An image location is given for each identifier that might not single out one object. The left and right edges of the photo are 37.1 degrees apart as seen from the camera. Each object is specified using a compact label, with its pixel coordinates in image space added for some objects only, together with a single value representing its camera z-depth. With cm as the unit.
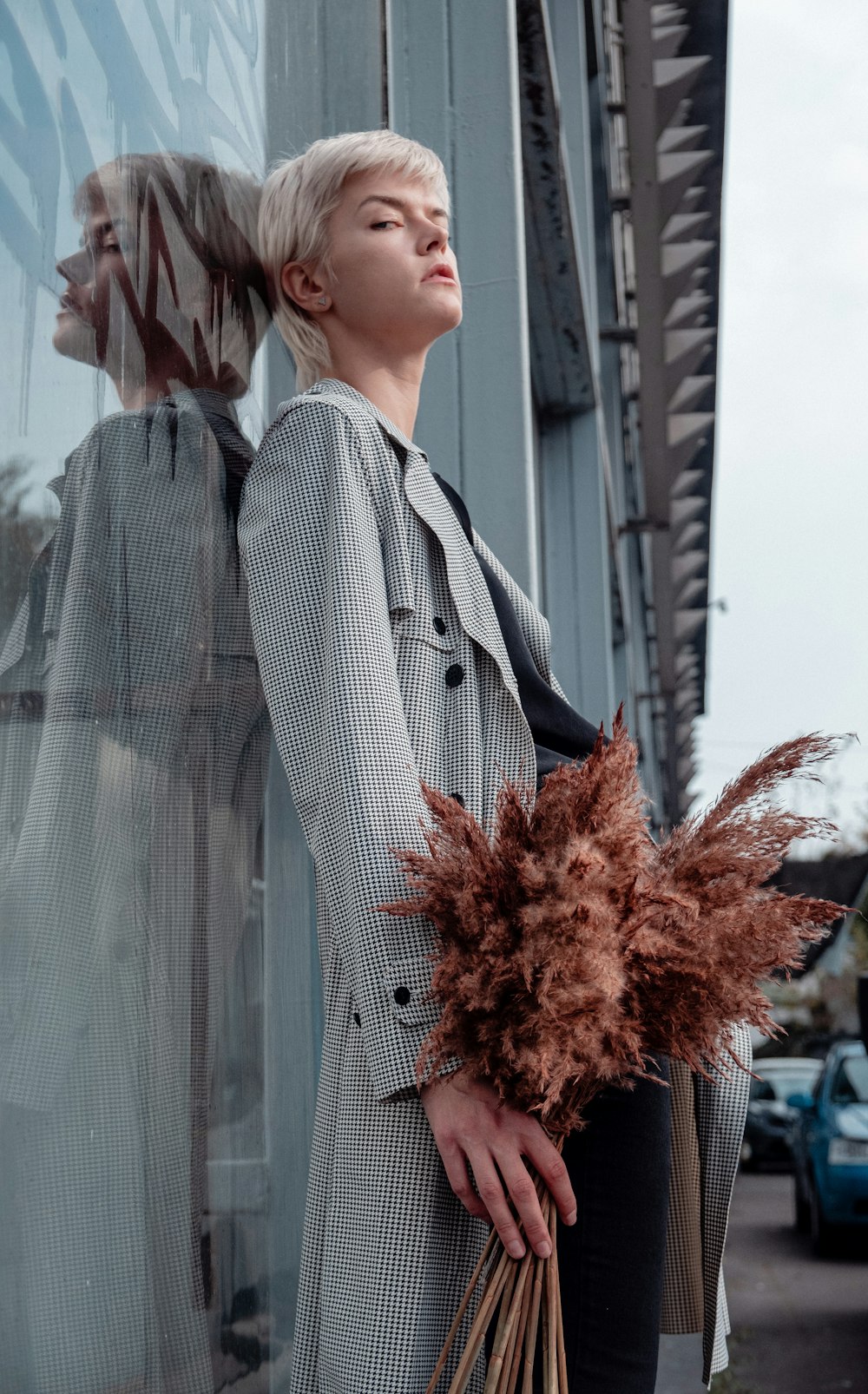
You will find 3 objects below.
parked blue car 953
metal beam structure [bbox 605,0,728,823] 763
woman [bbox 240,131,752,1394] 127
